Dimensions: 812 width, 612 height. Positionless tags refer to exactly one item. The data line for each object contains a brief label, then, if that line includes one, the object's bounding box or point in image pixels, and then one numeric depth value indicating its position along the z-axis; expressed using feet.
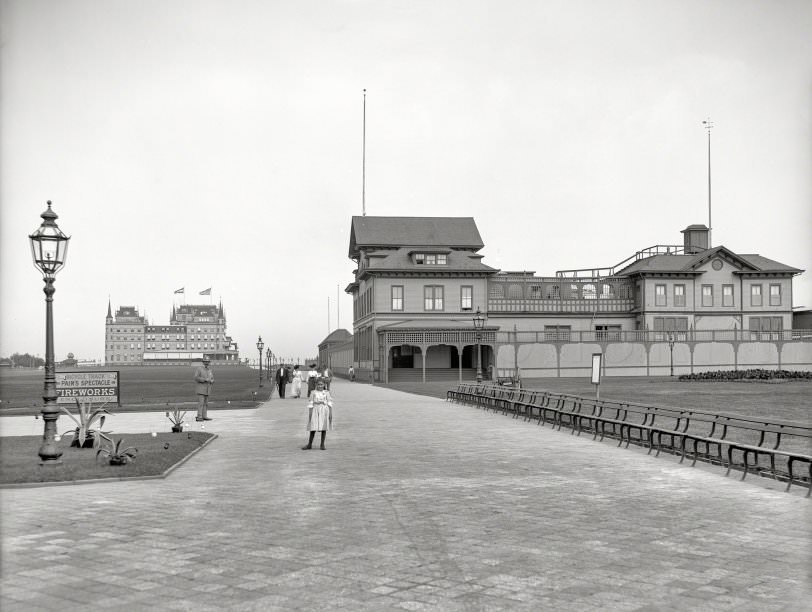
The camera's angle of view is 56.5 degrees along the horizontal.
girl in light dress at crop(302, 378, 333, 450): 50.71
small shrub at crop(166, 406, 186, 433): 60.39
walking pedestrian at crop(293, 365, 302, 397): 125.70
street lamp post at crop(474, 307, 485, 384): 123.31
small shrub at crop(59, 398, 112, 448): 51.05
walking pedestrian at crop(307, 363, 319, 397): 76.36
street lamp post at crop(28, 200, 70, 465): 40.78
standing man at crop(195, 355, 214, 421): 74.41
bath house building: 187.83
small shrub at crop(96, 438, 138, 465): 41.04
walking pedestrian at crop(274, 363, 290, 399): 124.89
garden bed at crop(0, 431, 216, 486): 38.07
